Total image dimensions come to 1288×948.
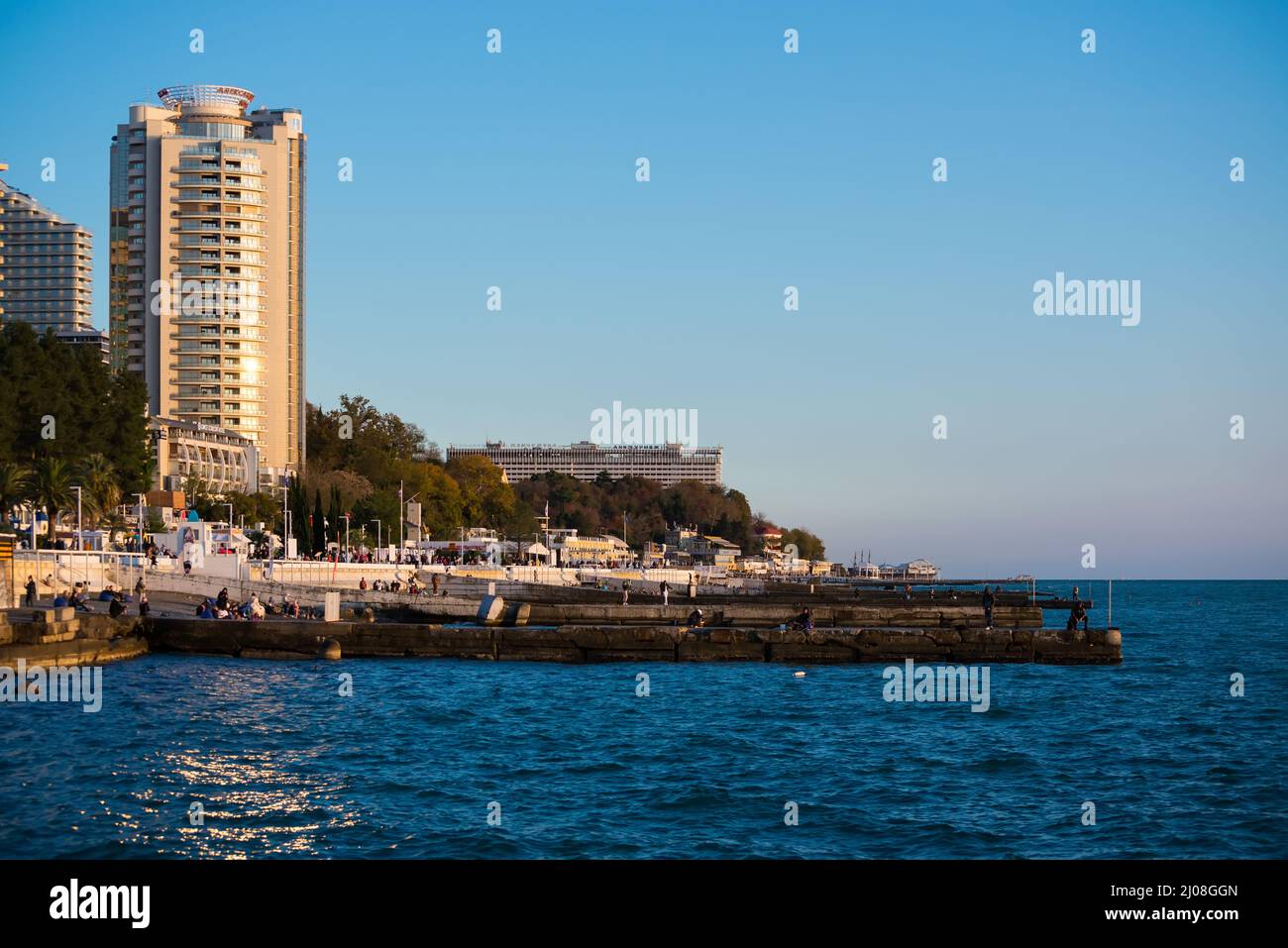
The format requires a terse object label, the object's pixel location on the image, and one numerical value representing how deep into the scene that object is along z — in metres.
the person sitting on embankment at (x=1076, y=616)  51.06
